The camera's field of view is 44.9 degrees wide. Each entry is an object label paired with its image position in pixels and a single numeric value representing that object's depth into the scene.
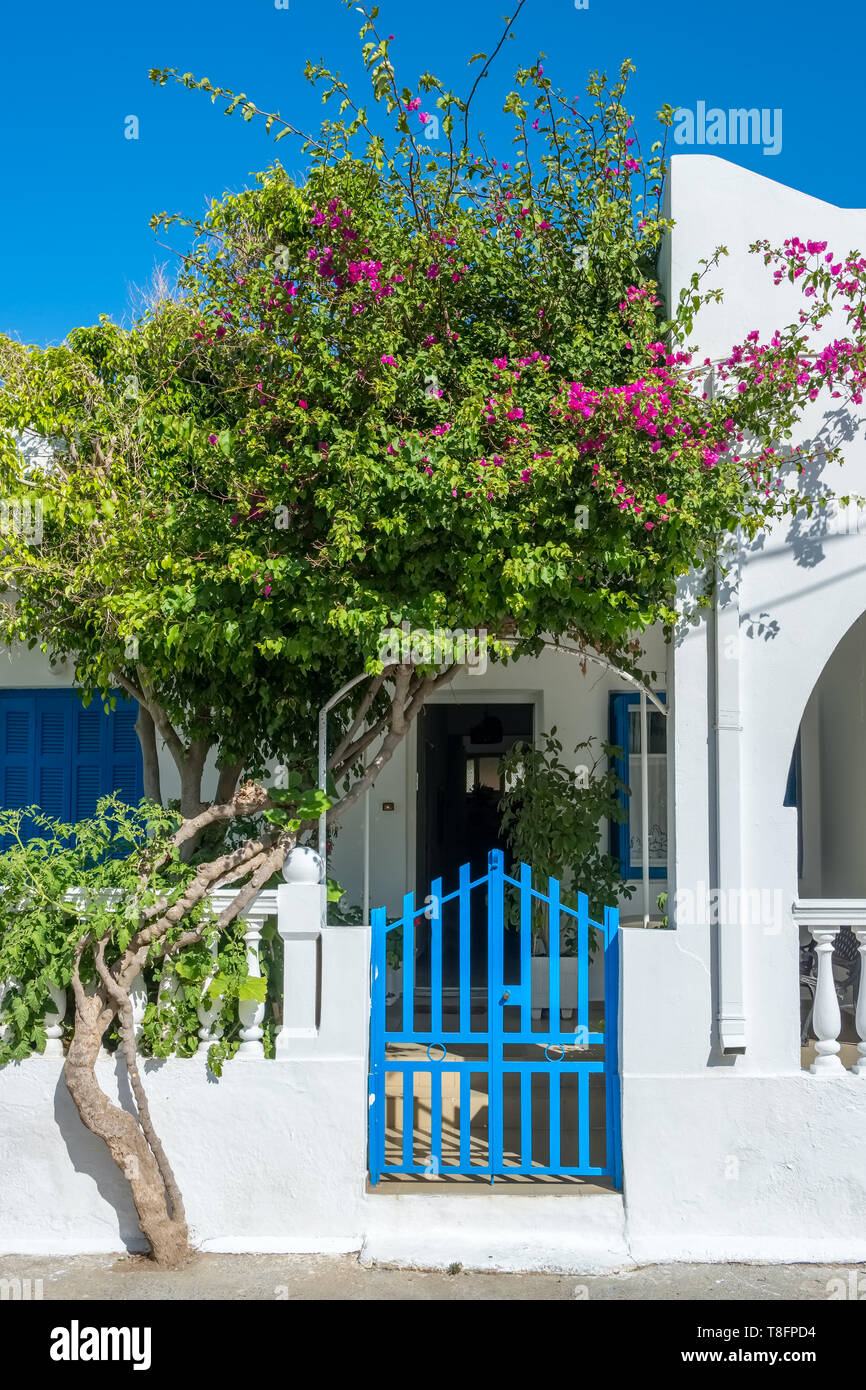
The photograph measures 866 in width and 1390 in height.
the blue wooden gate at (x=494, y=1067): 4.95
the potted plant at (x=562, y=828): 7.79
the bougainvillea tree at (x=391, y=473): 4.80
